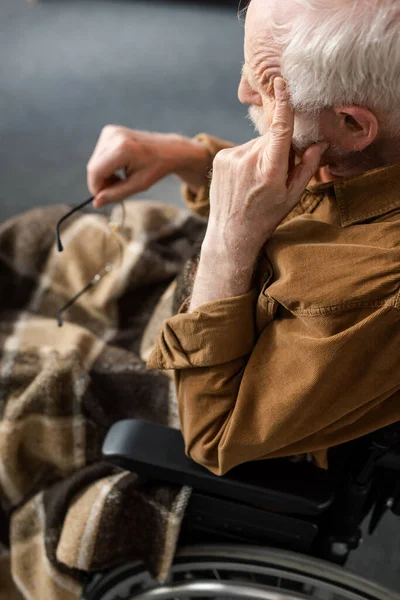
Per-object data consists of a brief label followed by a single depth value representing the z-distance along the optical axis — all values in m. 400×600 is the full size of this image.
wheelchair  0.88
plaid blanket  0.99
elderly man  0.73
